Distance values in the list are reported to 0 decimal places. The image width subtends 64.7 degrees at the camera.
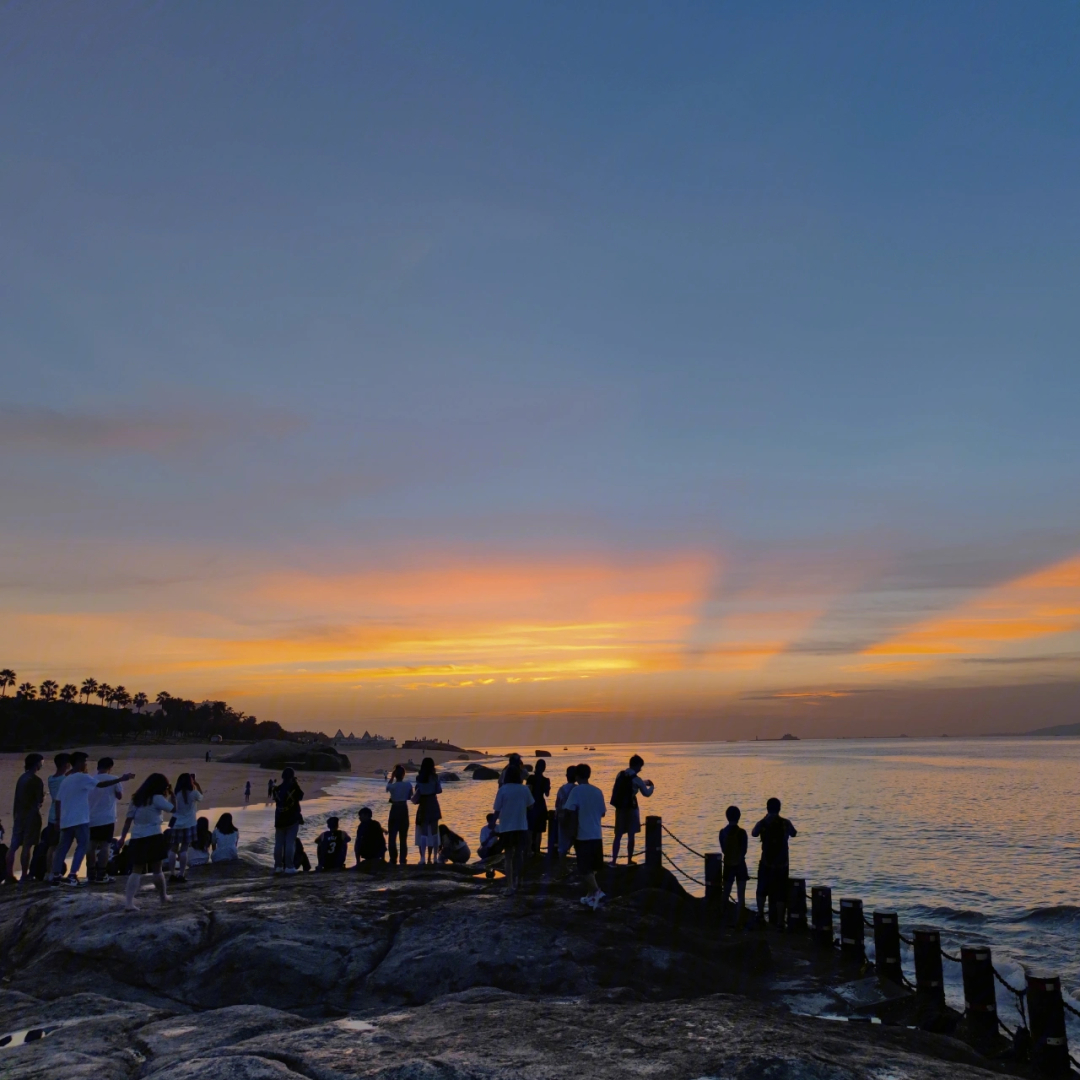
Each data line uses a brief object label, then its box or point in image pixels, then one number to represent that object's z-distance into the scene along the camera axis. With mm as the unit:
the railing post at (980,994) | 11703
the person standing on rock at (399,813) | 18516
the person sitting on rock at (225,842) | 19266
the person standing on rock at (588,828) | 14266
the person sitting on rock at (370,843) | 18250
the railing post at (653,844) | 17219
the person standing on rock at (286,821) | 17469
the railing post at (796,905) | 16359
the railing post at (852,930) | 14617
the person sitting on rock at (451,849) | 20688
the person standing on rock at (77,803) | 14977
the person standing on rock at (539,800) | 18353
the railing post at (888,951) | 13766
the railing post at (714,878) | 16297
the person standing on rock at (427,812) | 17750
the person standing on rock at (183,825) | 16469
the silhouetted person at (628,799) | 16203
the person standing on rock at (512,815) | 13758
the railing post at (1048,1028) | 10781
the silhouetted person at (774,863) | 15656
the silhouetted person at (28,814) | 15625
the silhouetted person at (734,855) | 15938
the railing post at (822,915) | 15492
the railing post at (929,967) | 12594
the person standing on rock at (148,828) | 12562
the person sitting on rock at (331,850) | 18656
